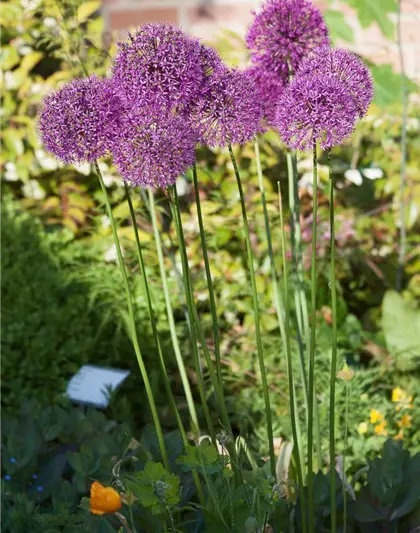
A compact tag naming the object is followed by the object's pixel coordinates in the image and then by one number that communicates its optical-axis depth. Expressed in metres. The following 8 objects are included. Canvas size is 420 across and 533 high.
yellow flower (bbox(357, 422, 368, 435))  2.40
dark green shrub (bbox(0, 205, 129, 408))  2.66
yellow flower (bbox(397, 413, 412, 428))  2.39
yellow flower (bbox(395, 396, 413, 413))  2.44
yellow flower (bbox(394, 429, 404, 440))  2.41
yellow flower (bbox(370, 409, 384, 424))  2.39
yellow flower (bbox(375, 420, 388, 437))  2.38
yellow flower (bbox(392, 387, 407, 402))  2.49
